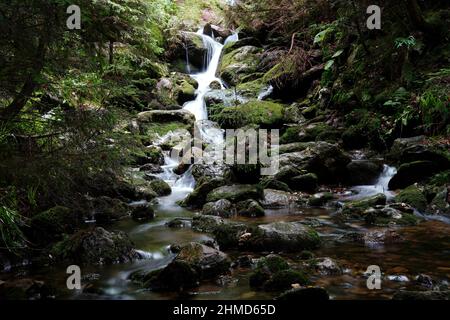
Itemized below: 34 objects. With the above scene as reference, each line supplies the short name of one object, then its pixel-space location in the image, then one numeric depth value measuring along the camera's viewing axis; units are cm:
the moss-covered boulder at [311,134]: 1316
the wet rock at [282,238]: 610
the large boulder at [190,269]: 476
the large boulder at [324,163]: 1102
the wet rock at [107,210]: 859
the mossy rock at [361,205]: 821
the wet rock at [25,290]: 437
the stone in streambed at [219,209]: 874
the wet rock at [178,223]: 803
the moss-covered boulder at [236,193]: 947
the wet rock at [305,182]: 1067
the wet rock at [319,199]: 945
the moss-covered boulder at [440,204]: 778
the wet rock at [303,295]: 397
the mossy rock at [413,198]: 827
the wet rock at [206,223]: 751
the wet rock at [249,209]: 858
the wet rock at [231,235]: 638
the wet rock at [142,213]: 886
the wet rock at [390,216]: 743
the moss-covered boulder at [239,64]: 1991
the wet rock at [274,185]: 1045
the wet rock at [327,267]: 512
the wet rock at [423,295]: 380
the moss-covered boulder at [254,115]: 1388
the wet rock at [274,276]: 459
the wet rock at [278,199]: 959
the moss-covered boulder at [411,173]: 908
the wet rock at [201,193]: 1020
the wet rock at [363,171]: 1059
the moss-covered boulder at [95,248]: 587
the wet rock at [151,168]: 1321
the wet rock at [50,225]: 661
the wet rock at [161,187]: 1151
